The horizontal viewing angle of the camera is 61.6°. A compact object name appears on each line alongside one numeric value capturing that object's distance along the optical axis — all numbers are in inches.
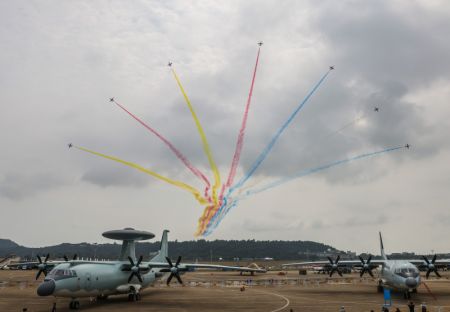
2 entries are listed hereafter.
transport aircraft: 1587.1
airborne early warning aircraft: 1334.9
